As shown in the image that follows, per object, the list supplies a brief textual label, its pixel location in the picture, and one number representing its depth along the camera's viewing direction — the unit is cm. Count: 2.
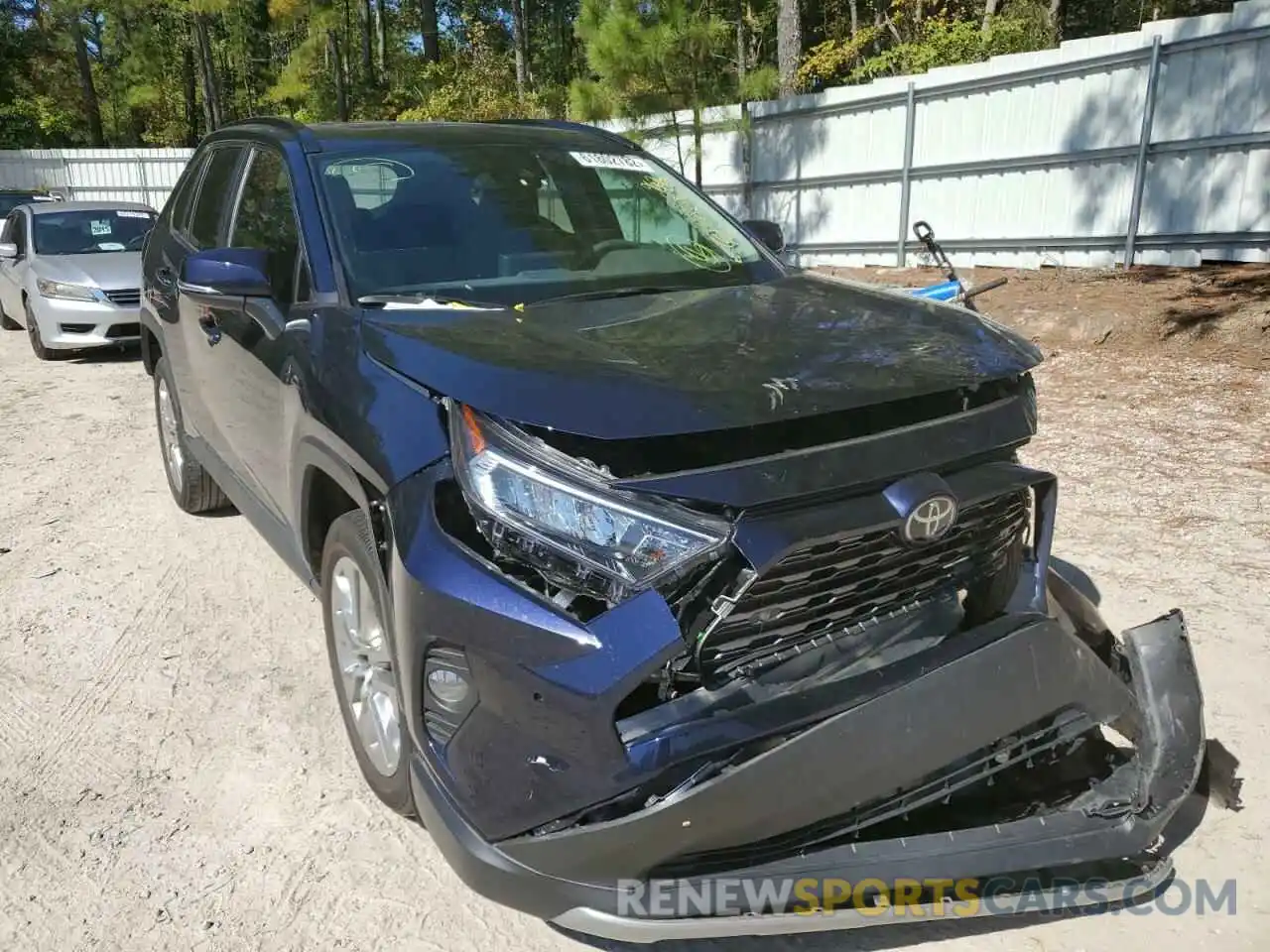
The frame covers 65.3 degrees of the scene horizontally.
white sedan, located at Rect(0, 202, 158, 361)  970
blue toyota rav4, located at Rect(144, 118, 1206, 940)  188
